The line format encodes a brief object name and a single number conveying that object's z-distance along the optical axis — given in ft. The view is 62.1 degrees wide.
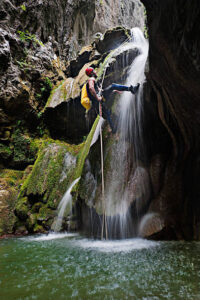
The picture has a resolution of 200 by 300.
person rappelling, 16.03
